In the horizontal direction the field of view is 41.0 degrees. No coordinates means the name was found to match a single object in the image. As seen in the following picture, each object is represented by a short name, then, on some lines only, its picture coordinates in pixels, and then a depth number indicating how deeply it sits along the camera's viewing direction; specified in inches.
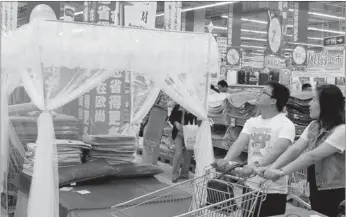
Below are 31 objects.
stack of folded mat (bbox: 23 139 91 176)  199.0
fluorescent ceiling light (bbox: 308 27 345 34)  908.7
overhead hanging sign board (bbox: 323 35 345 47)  401.9
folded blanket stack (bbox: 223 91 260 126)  281.9
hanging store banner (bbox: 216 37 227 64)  619.8
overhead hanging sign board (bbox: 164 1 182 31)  373.2
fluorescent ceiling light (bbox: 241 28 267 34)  938.1
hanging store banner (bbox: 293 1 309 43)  557.3
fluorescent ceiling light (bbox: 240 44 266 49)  1015.4
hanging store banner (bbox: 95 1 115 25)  289.3
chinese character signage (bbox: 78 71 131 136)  283.8
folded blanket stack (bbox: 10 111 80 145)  223.0
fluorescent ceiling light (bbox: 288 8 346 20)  768.5
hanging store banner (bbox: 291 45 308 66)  508.1
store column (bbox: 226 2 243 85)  617.0
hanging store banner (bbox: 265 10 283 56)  452.4
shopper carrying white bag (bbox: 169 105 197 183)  318.7
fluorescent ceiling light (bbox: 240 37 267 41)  1025.8
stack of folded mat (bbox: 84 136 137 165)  214.5
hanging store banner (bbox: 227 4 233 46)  665.8
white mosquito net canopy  163.0
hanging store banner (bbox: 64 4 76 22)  375.2
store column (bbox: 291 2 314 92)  512.7
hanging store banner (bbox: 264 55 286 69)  455.8
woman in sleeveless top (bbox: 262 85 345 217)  118.0
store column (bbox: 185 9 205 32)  741.9
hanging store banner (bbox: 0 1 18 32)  352.0
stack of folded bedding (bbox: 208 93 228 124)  313.9
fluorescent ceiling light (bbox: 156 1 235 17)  645.5
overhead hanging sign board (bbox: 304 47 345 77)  347.3
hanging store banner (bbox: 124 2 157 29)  263.7
